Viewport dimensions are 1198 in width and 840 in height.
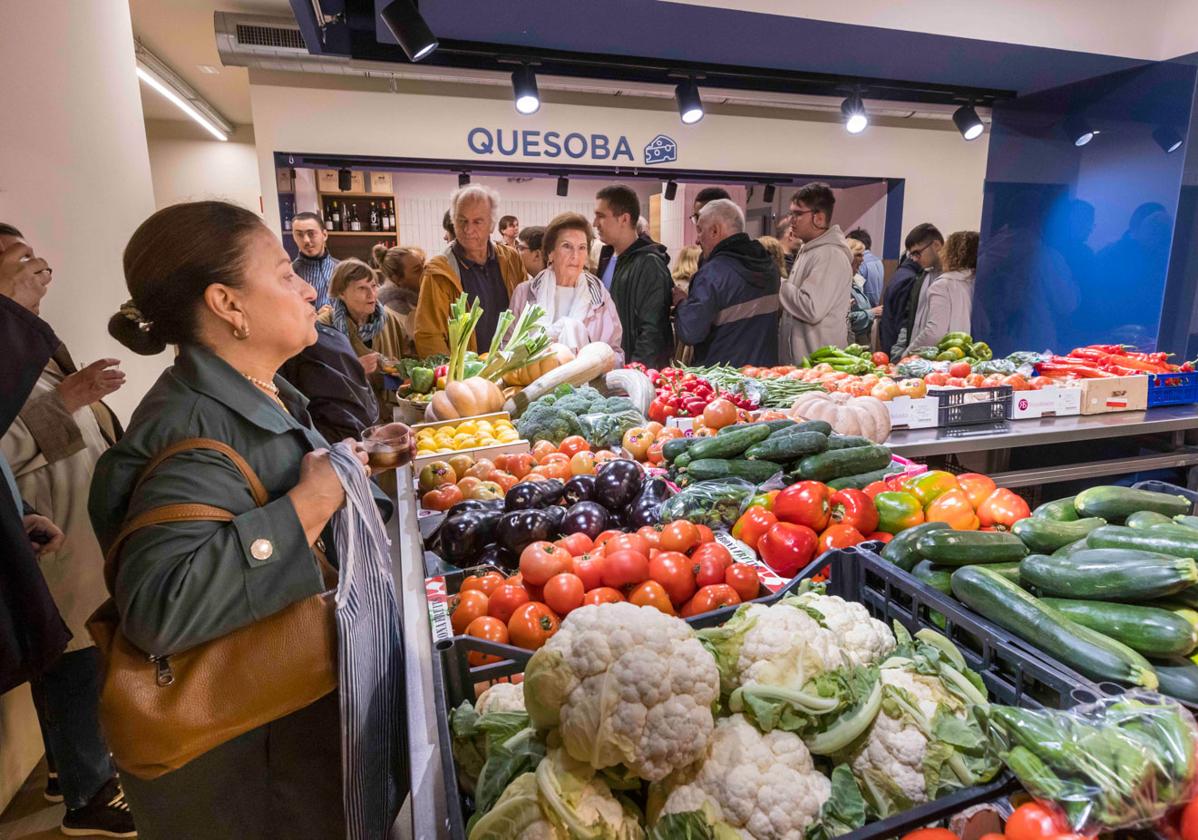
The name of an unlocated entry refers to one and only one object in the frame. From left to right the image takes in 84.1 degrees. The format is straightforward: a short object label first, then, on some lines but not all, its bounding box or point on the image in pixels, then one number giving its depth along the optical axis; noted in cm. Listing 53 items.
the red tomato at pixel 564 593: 160
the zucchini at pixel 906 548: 162
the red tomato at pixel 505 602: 162
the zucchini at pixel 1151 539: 128
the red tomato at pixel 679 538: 182
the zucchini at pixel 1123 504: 159
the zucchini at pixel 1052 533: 152
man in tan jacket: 490
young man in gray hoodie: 500
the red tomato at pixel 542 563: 168
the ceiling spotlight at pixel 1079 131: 546
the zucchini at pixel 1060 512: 166
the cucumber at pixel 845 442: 248
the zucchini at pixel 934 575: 148
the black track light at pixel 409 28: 350
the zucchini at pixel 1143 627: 117
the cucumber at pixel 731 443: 249
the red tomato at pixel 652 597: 160
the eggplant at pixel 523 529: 192
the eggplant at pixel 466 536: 195
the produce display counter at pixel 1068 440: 340
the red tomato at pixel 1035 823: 85
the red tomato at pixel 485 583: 171
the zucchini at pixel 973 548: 148
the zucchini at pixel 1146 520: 144
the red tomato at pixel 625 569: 168
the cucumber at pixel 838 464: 234
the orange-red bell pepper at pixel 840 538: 184
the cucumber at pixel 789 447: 239
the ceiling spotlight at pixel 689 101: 508
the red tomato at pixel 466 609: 159
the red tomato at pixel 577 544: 182
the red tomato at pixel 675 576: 167
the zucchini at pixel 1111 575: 121
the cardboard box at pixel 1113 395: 384
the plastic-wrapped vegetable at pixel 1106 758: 82
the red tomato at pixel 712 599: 162
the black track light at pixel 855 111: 543
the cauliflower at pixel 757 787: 92
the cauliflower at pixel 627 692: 89
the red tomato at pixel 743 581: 169
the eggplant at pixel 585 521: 198
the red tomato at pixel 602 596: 157
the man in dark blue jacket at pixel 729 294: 473
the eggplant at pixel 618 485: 218
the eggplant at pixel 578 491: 222
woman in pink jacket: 445
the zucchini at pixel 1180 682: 114
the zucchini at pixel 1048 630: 111
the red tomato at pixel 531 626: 153
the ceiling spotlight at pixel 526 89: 470
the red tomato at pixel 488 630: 151
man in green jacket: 480
